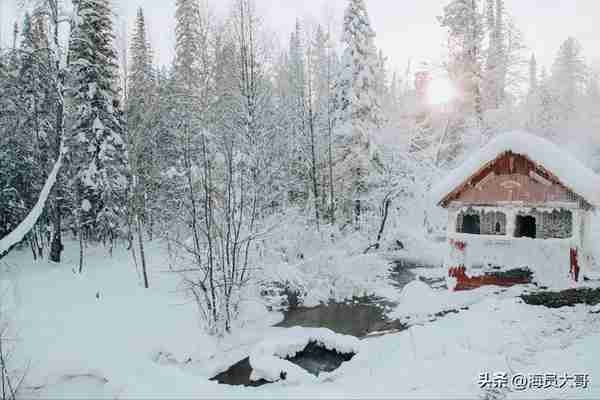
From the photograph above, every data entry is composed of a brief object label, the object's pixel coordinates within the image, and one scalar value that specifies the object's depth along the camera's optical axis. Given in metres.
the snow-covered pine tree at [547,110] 36.14
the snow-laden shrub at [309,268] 16.06
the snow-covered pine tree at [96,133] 20.88
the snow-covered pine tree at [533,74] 53.73
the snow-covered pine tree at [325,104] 21.67
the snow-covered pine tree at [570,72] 44.22
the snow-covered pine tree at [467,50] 22.36
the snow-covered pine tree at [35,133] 19.25
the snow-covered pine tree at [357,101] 22.41
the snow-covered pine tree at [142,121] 17.32
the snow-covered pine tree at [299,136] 22.92
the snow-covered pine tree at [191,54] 14.96
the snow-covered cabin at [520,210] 10.95
